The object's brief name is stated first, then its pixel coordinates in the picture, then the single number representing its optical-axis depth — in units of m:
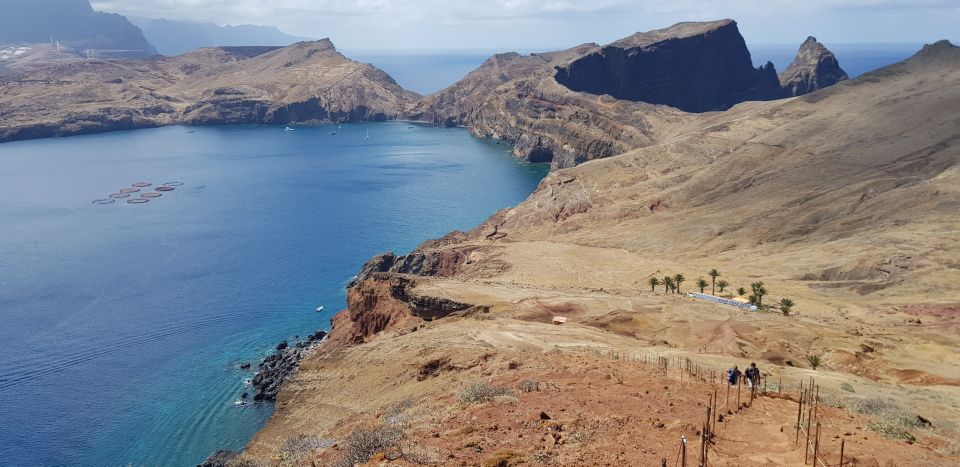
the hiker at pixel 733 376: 36.41
